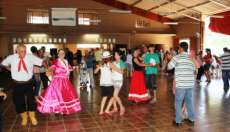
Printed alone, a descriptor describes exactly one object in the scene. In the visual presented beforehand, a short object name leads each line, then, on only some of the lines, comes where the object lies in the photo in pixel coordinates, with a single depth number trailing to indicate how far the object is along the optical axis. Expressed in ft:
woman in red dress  20.43
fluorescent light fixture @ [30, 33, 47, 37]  55.77
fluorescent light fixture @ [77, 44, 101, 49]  58.70
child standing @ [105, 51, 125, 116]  17.13
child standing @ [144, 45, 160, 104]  20.39
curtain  46.33
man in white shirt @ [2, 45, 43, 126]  14.89
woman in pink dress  16.46
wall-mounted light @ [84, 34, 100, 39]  58.44
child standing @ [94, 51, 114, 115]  17.11
